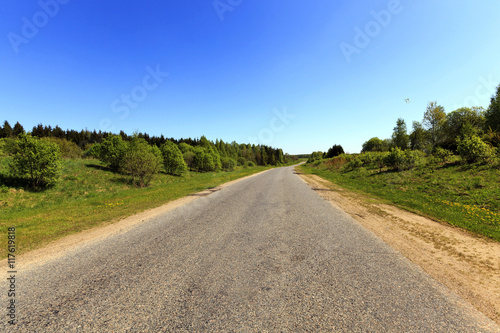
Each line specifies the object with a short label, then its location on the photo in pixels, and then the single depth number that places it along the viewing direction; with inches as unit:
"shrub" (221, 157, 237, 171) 2810.0
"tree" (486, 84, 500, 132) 1127.0
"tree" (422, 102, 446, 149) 1510.8
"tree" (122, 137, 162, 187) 1030.4
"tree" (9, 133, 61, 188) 737.6
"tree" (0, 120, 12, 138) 2657.0
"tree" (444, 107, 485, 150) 1497.3
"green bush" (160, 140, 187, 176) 1753.3
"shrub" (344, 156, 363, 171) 1252.8
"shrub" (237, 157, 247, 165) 3828.7
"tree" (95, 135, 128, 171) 1408.7
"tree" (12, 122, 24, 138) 2888.8
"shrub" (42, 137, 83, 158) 1825.5
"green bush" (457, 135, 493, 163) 610.9
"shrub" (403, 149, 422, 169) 819.9
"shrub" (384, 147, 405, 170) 854.7
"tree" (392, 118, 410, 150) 2066.9
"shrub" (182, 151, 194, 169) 2291.8
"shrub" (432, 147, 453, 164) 761.7
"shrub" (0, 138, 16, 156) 746.8
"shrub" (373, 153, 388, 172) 964.8
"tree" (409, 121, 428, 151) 1819.6
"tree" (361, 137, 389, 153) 2637.8
